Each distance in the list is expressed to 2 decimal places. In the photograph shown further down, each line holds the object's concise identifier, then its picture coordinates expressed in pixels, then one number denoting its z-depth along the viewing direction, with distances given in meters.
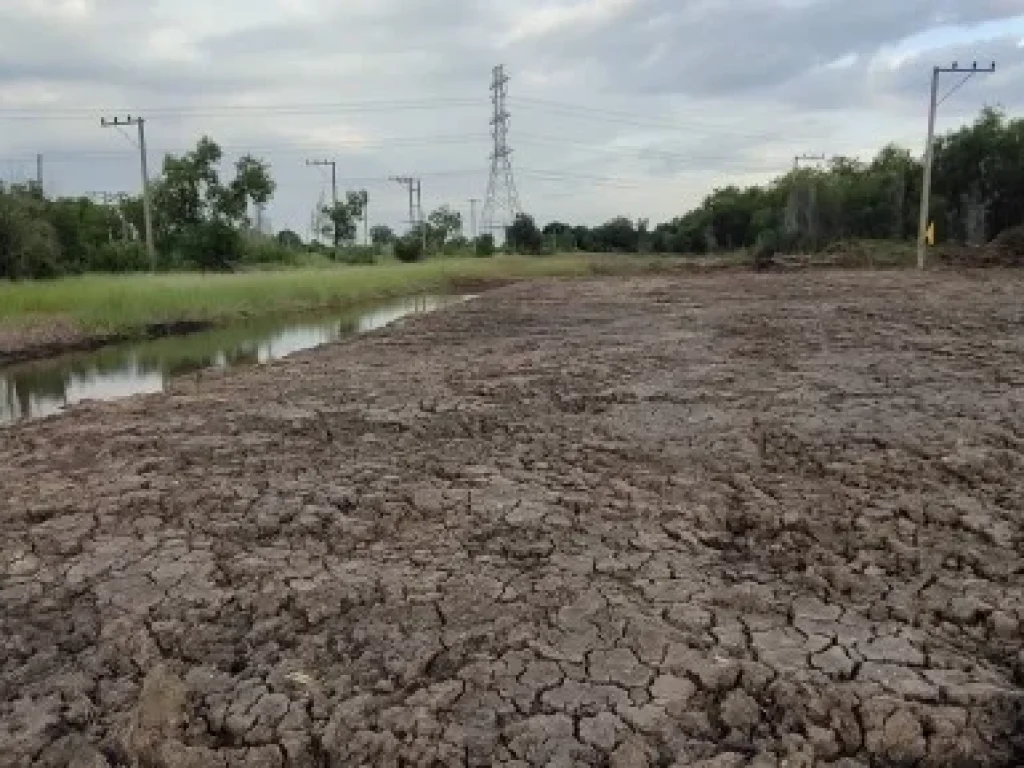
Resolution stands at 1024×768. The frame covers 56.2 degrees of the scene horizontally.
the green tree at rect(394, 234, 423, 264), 62.06
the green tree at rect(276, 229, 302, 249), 64.21
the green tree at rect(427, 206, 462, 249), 77.23
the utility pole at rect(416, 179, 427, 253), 72.21
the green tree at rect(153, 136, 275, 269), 44.09
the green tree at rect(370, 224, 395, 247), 84.72
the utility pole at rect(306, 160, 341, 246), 64.25
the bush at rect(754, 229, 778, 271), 38.81
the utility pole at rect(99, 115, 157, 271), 37.25
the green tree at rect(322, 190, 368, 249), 64.50
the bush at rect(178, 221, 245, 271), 43.72
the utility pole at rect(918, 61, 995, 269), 30.15
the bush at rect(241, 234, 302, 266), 48.24
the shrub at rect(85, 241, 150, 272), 39.97
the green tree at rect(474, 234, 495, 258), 66.69
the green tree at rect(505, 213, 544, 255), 68.50
